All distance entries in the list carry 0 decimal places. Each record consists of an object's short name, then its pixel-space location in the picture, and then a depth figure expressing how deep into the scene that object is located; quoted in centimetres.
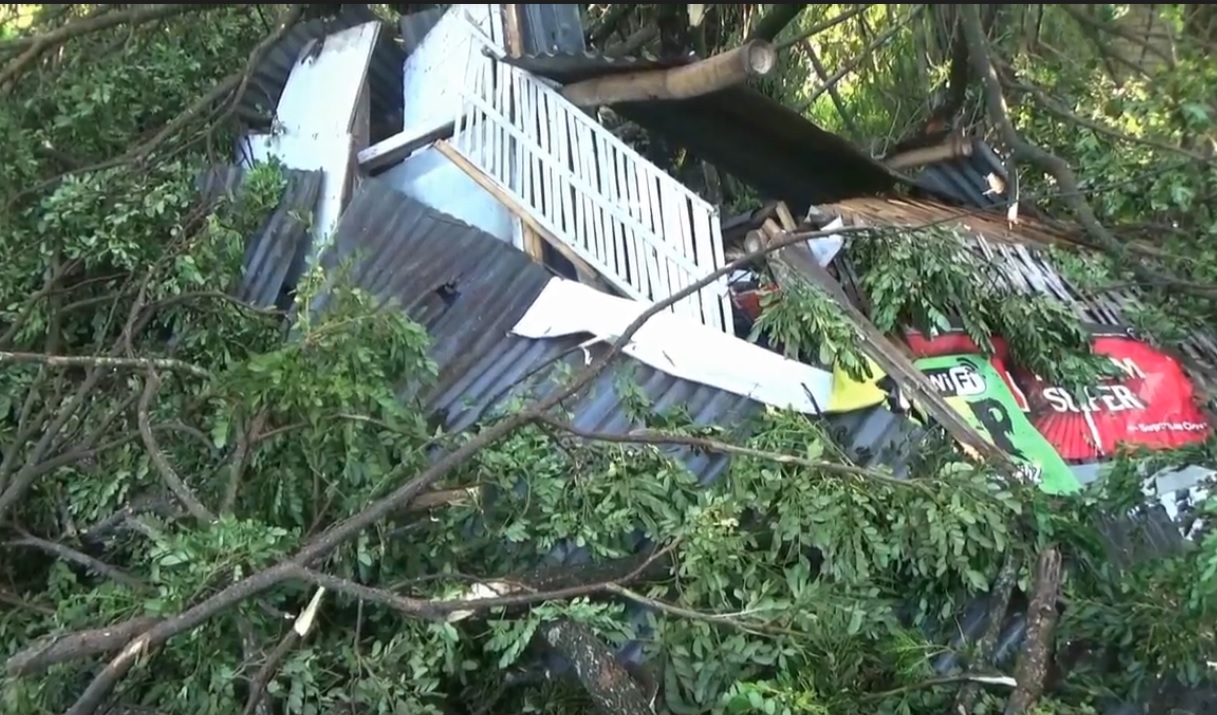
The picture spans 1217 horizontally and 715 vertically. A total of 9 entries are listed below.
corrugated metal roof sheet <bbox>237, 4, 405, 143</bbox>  491
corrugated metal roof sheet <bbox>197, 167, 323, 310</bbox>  416
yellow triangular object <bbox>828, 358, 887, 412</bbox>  339
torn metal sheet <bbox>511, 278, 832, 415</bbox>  343
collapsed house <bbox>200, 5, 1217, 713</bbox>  348
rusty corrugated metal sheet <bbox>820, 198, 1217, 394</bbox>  411
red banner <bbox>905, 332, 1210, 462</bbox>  385
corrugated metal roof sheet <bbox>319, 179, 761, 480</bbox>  345
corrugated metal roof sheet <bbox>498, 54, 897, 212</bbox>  384
